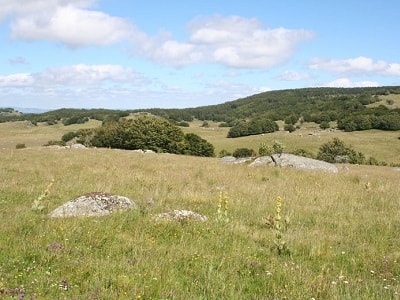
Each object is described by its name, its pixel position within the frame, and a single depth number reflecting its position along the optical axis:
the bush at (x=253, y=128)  151.04
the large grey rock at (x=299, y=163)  29.08
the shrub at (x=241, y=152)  97.61
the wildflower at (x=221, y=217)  9.45
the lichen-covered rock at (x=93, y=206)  9.92
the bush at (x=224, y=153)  104.37
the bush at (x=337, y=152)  81.38
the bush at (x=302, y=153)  85.28
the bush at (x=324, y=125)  148.62
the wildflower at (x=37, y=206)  10.20
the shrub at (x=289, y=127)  150.04
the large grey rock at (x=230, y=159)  36.51
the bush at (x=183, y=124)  189.10
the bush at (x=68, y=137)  123.82
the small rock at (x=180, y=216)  9.45
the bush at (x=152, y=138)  80.94
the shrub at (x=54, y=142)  107.10
